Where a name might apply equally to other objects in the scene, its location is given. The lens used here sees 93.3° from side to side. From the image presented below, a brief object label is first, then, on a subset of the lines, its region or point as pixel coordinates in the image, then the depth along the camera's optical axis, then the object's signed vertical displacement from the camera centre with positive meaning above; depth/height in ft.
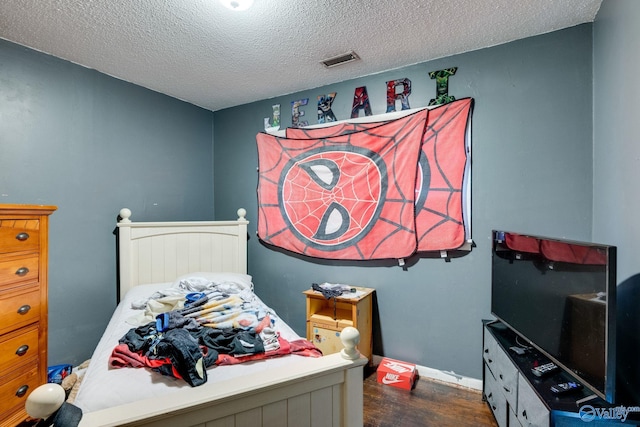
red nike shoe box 7.03 -3.85
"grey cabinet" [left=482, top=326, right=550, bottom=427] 4.09 -2.86
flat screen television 3.53 -1.29
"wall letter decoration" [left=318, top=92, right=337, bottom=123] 8.86 +3.09
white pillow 8.06 -1.84
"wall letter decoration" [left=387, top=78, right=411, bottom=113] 7.78 +3.10
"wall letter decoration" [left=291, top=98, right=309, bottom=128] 9.35 +3.12
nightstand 7.47 -2.74
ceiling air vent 7.22 +3.77
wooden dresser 5.08 -1.67
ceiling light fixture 5.17 +3.61
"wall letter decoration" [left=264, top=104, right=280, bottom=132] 9.85 +2.99
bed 2.86 -2.10
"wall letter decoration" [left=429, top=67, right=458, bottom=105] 7.29 +3.12
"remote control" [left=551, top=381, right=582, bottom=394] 3.98 -2.34
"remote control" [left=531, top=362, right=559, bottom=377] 4.41 -2.32
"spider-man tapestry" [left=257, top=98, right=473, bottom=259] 7.18 +0.56
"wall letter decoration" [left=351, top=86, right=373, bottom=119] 8.31 +3.06
